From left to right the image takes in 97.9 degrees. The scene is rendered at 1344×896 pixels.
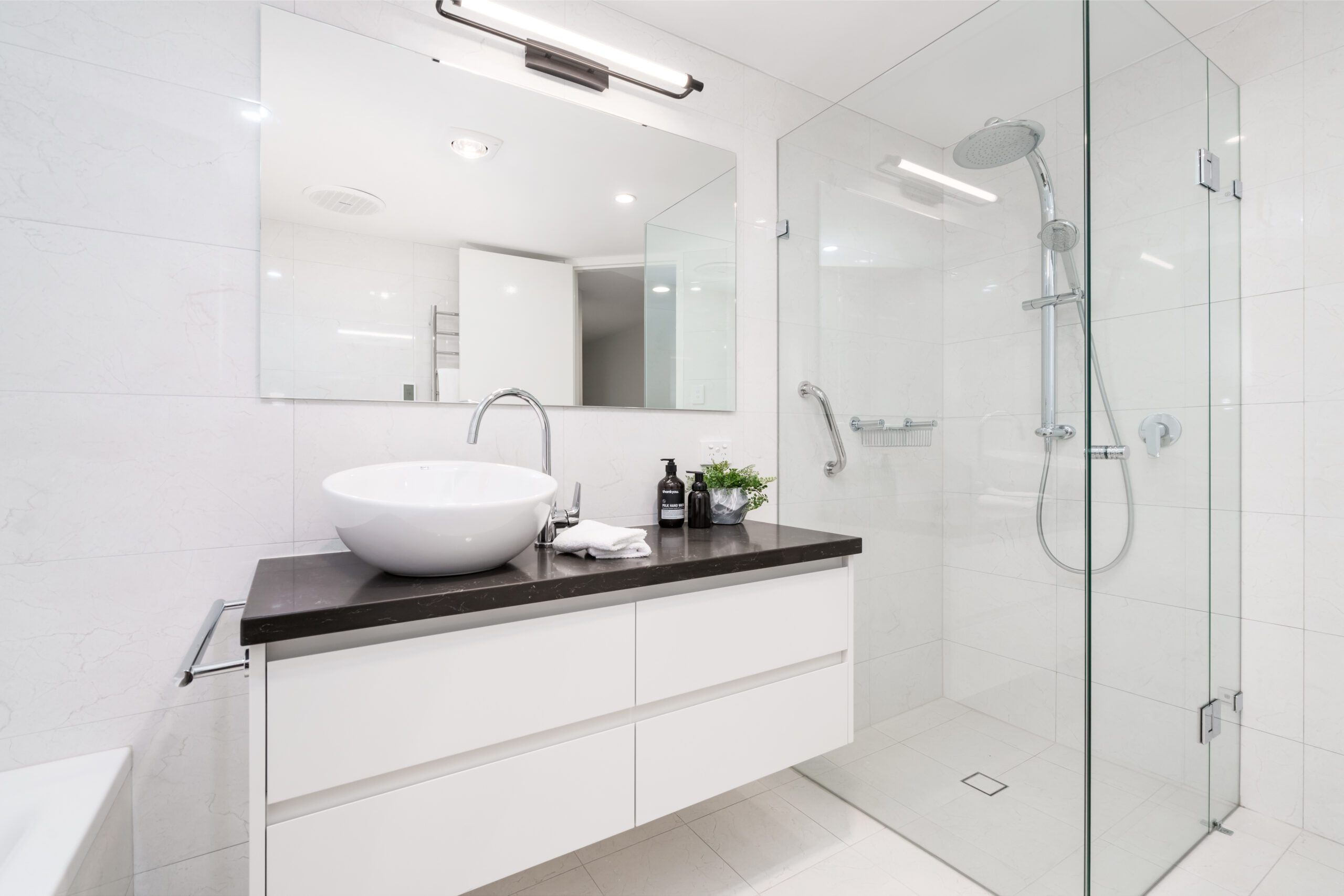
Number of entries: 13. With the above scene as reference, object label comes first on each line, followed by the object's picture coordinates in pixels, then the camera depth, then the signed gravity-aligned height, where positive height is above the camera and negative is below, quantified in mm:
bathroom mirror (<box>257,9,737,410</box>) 1320 +543
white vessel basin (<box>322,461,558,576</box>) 988 -147
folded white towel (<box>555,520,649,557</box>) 1229 -203
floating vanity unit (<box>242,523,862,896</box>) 887 -469
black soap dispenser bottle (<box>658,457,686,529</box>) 1683 -172
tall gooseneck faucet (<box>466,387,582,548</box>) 1331 -5
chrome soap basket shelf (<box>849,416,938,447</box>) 1645 +31
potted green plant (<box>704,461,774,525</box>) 1712 -133
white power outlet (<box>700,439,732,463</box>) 1897 -21
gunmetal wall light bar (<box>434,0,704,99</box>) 1482 +1073
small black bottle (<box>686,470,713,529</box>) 1693 -187
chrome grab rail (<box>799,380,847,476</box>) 1857 +67
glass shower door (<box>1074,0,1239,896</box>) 1299 -7
